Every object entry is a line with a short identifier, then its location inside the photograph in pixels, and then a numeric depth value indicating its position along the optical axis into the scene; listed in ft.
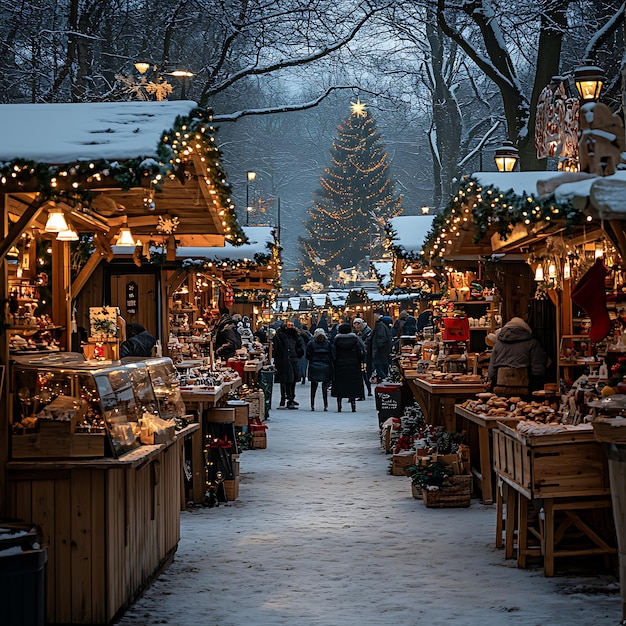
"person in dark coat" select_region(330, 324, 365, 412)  70.33
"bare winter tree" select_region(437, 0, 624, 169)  55.98
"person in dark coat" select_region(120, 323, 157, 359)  44.16
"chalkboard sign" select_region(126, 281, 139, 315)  53.52
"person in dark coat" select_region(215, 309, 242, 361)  61.85
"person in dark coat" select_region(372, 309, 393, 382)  82.31
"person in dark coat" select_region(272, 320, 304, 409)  73.87
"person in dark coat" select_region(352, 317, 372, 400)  85.71
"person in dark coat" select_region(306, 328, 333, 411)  76.13
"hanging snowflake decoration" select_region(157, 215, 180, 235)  32.09
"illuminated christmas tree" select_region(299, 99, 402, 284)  188.75
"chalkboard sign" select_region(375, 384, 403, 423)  52.37
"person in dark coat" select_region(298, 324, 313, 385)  96.12
